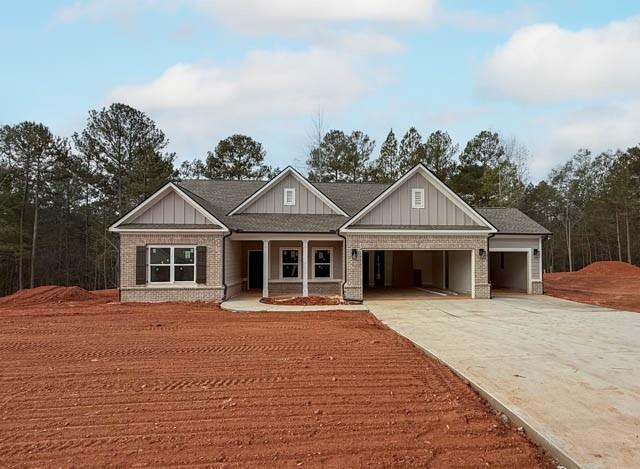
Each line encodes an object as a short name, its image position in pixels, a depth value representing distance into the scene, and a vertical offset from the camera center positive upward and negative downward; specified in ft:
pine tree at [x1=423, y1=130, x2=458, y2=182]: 125.39 +27.01
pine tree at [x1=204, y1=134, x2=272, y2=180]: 125.18 +25.33
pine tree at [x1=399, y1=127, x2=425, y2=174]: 122.74 +27.82
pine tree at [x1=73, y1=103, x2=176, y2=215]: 104.37 +23.50
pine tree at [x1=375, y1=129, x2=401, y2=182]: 124.26 +24.79
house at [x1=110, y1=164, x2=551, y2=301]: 51.60 +1.00
